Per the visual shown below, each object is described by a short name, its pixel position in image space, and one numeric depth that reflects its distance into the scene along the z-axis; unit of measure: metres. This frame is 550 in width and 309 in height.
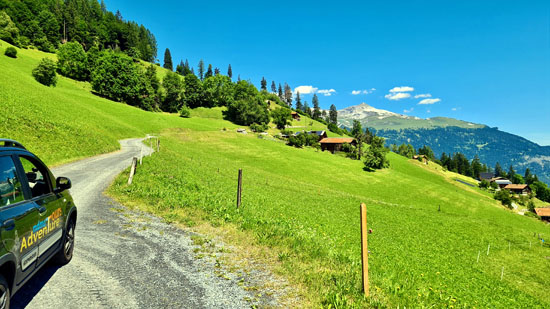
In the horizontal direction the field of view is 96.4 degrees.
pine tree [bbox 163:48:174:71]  179.84
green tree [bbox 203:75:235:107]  132.38
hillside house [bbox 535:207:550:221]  89.00
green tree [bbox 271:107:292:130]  135.00
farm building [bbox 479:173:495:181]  176.88
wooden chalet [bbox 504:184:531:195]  146.29
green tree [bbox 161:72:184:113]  108.88
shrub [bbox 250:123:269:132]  111.88
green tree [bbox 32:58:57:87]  66.12
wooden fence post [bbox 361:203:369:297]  6.55
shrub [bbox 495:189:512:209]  84.49
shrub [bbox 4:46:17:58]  73.19
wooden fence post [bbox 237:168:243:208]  14.25
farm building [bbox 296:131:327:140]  118.86
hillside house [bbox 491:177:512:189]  156.50
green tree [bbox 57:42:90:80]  88.66
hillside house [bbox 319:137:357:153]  105.88
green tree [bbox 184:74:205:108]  124.69
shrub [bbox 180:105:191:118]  104.06
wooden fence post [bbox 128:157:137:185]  16.68
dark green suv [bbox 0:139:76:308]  4.03
